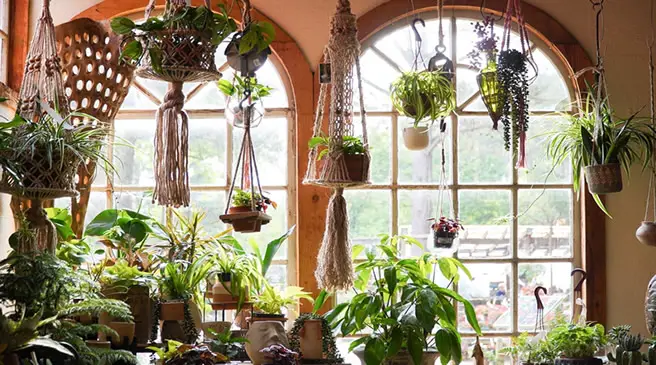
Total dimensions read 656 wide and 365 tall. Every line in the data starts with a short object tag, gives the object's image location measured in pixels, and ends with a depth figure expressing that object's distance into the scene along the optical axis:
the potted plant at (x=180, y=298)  3.67
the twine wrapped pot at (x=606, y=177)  4.11
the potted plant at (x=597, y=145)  4.13
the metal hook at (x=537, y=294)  4.30
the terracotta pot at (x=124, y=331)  3.36
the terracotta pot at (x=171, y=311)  3.66
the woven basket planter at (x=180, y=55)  3.15
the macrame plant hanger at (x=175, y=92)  3.15
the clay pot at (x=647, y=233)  4.18
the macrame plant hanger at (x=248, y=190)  3.54
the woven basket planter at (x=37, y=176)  3.00
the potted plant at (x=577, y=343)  3.82
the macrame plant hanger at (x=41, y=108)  3.04
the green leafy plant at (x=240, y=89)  4.07
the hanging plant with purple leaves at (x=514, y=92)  3.92
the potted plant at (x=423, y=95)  4.11
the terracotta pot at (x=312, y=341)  3.64
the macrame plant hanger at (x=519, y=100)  3.92
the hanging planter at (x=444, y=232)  4.25
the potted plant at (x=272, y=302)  3.82
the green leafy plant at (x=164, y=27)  3.16
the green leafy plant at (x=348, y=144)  3.64
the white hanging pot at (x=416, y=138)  4.45
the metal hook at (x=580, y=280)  4.38
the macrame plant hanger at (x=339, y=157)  3.61
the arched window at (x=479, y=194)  4.69
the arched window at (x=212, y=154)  4.65
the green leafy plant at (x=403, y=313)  3.77
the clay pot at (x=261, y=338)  3.47
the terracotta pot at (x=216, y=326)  3.79
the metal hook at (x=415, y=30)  4.16
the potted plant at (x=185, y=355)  3.14
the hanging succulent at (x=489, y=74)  3.97
